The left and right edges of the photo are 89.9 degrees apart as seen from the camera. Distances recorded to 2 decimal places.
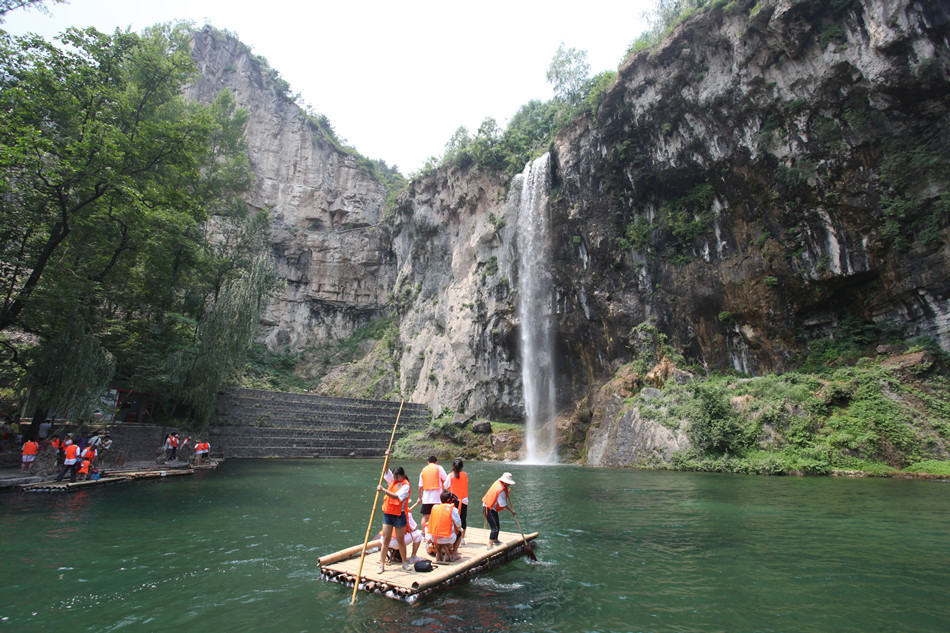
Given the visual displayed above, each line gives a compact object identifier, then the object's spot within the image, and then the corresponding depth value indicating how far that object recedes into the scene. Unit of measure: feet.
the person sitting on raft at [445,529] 20.58
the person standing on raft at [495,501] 24.21
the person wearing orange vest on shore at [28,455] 43.52
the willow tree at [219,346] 67.46
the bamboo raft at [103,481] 39.04
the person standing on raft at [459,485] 23.78
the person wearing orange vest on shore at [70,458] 42.09
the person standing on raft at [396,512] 20.06
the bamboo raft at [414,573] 17.87
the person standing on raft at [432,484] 22.88
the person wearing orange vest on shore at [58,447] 44.32
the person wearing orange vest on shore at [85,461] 43.68
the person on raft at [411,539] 21.03
